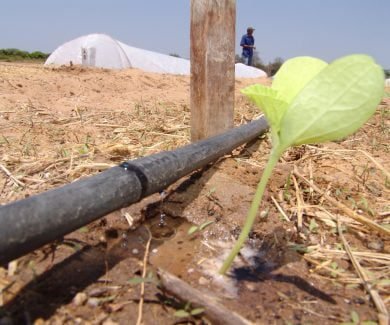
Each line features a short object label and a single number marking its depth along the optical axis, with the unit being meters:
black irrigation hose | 0.11
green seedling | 0.11
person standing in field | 8.13
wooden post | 0.26
